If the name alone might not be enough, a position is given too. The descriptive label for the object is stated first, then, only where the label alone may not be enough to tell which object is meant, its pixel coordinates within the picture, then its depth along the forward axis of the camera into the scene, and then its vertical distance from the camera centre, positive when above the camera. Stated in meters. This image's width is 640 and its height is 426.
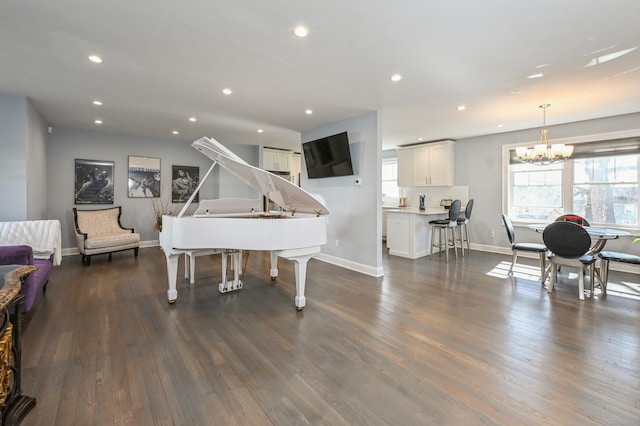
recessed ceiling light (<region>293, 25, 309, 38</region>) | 2.15 +1.35
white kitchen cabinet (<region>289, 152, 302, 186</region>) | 7.70 +1.20
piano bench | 3.58 -0.70
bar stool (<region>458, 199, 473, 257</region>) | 5.79 -0.11
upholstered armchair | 4.82 -0.40
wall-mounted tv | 4.64 +0.94
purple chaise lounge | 2.47 -0.46
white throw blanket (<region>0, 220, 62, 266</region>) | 3.24 -0.28
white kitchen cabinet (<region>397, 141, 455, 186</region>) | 6.46 +1.11
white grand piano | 2.68 -0.18
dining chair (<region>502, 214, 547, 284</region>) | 3.87 -0.47
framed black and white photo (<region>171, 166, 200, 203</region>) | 6.66 +0.68
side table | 1.14 -0.58
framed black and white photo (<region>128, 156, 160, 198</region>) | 6.15 +0.72
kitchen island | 5.48 -0.37
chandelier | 4.03 +0.87
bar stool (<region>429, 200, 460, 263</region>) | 5.42 -0.20
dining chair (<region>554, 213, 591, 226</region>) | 4.12 -0.07
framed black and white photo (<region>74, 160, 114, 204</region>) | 5.64 +0.57
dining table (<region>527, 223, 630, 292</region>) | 3.46 -0.25
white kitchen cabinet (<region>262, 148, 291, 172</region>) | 7.27 +1.31
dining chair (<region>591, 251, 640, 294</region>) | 3.34 -0.52
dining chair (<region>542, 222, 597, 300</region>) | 3.27 -0.37
